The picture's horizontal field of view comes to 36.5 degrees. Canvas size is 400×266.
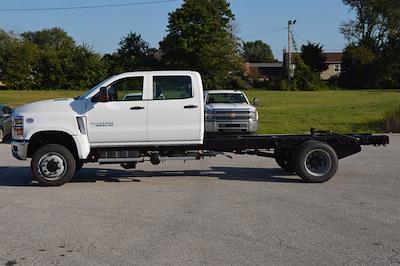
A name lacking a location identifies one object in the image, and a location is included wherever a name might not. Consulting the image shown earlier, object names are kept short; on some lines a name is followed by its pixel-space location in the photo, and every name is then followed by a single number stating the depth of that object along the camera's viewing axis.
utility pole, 86.31
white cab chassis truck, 10.65
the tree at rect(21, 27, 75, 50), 153.74
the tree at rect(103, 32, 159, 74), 91.38
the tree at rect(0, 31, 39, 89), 84.81
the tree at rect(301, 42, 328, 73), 101.81
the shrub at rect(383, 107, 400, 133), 23.53
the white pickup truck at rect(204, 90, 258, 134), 19.36
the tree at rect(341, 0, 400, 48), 96.81
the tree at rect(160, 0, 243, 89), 86.94
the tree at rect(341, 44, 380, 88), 90.38
